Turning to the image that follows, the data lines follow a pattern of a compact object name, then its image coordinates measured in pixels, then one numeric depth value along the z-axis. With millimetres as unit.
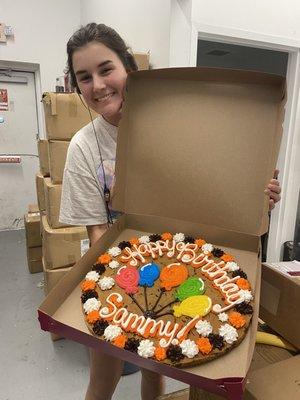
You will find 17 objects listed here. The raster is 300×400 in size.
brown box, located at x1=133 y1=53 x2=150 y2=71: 1825
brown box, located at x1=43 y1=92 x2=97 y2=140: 1750
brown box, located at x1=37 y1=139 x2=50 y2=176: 2553
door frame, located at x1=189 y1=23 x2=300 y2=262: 1755
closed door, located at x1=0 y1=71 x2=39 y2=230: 3818
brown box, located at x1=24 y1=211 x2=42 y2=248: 2794
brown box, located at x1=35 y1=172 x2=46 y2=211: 2617
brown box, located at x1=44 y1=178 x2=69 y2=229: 1858
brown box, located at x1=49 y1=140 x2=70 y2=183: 1835
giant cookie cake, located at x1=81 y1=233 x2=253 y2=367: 559
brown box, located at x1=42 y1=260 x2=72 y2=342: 1921
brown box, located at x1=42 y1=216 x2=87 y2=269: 1892
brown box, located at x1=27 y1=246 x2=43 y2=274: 2848
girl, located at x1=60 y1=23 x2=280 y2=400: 823
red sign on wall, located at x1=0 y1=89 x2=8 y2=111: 3758
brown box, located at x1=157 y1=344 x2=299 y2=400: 670
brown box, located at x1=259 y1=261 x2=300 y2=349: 789
